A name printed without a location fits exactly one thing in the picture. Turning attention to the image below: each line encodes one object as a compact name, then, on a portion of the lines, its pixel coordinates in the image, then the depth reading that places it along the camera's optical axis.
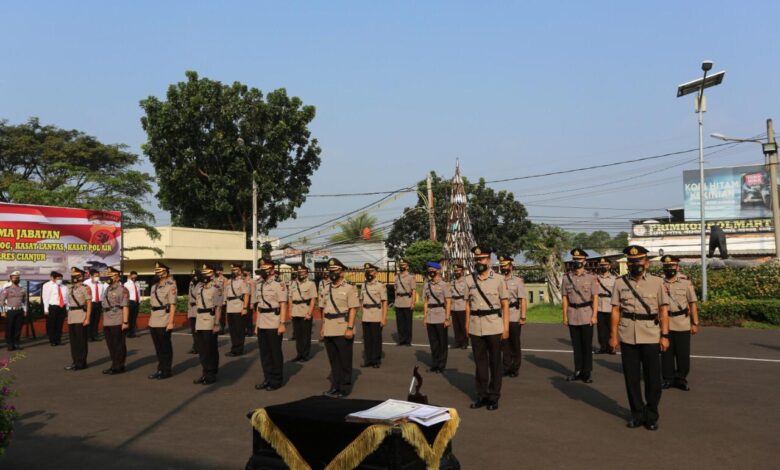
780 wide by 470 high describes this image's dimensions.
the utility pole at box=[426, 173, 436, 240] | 32.91
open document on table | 4.26
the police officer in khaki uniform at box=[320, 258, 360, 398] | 9.09
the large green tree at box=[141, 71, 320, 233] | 29.88
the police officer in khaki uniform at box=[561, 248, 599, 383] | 9.83
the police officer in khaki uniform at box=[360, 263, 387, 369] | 11.94
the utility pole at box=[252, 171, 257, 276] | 24.66
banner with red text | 17.58
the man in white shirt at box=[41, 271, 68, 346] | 16.36
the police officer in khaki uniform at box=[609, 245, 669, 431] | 7.04
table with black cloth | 4.17
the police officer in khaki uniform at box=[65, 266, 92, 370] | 12.16
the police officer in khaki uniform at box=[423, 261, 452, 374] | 11.45
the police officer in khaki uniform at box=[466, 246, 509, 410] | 8.04
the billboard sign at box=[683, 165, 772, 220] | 51.50
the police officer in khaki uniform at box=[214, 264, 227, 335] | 13.57
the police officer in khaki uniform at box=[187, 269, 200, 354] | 12.65
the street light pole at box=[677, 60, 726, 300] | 21.23
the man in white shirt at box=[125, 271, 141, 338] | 18.62
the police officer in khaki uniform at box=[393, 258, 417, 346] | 14.46
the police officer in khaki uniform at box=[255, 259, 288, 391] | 9.80
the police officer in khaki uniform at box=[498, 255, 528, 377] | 10.45
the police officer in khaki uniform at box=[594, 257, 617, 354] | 12.05
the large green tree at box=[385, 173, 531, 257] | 46.91
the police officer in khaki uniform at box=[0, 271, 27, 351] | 15.58
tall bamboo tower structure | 24.61
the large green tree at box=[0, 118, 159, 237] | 37.46
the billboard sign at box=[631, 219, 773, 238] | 53.91
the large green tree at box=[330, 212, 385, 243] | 57.12
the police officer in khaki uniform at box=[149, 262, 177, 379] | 10.98
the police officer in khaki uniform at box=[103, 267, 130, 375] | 11.59
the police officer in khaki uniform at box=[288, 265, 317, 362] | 12.02
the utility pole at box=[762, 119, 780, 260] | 23.36
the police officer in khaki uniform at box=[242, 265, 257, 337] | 15.59
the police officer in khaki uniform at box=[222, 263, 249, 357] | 13.96
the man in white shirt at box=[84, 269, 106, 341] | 17.14
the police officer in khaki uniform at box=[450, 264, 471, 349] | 13.66
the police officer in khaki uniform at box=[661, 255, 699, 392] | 9.09
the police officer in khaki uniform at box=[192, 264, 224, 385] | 10.38
